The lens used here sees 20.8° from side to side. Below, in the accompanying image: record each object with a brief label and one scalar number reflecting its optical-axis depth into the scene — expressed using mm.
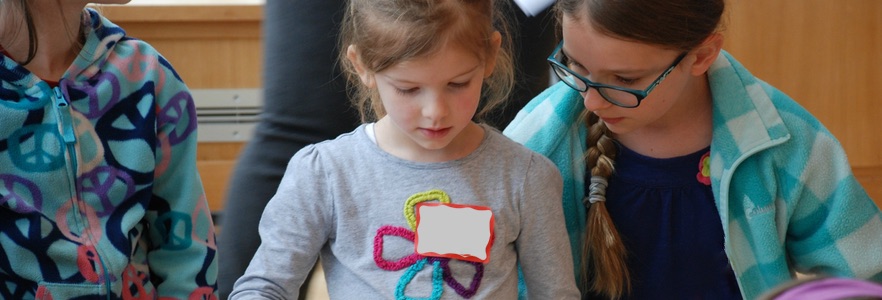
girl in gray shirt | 2602
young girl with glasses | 2714
